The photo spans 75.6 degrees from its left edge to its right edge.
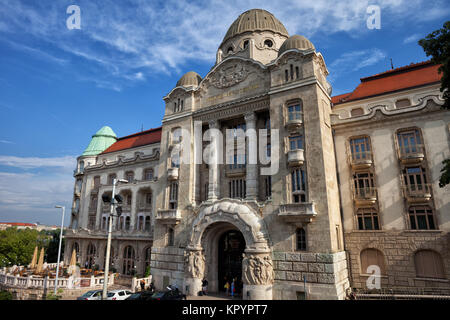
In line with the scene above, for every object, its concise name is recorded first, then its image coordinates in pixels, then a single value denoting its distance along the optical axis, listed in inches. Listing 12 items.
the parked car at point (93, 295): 949.1
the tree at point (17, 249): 2052.2
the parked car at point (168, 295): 931.0
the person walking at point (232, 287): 1069.1
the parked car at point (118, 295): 978.8
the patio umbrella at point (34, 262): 1663.4
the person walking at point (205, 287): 1102.3
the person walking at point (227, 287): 1114.7
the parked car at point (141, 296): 946.1
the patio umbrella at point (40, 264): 1503.2
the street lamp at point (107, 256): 670.5
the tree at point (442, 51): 548.5
